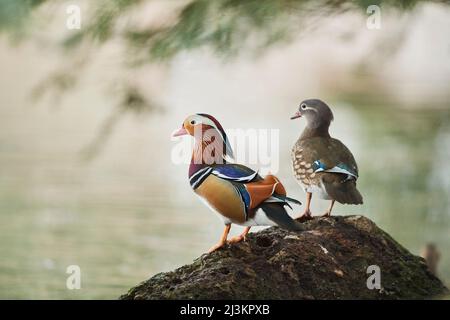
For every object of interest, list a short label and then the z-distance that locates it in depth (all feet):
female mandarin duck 17.75
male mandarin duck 17.50
